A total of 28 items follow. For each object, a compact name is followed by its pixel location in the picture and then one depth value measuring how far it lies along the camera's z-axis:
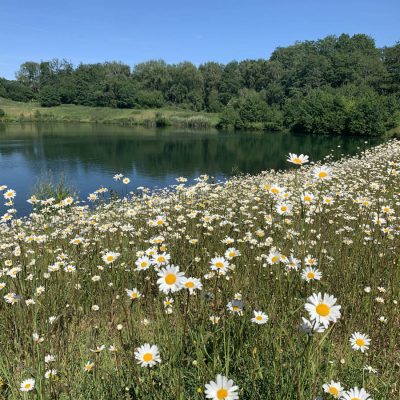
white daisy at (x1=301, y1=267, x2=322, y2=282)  2.04
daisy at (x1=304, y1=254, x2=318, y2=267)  2.67
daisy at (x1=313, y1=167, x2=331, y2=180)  2.52
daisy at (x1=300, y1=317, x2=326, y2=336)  1.56
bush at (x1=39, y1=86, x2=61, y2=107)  102.06
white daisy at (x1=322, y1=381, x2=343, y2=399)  1.52
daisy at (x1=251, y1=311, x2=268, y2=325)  2.07
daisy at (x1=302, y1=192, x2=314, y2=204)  2.39
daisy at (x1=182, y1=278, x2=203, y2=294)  1.94
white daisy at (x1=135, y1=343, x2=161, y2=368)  1.65
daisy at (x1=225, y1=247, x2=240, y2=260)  2.65
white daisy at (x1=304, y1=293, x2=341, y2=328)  1.44
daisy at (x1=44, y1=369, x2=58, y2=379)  1.86
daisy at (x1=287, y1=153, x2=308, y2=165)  2.52
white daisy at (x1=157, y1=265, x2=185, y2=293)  1.84
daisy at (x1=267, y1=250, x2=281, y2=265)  2.46
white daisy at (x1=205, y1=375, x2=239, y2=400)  1.36
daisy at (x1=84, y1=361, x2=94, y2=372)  2.03
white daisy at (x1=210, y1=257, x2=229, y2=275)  2.24
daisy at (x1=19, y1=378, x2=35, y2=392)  1.83
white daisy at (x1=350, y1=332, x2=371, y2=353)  1.96
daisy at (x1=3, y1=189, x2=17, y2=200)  4.39
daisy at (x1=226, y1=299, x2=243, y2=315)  2.21
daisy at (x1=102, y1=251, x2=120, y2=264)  3.09
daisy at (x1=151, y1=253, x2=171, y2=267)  2.21
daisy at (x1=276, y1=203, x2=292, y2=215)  2.45
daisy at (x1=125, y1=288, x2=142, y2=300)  2.04
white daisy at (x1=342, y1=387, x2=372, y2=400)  1.38
